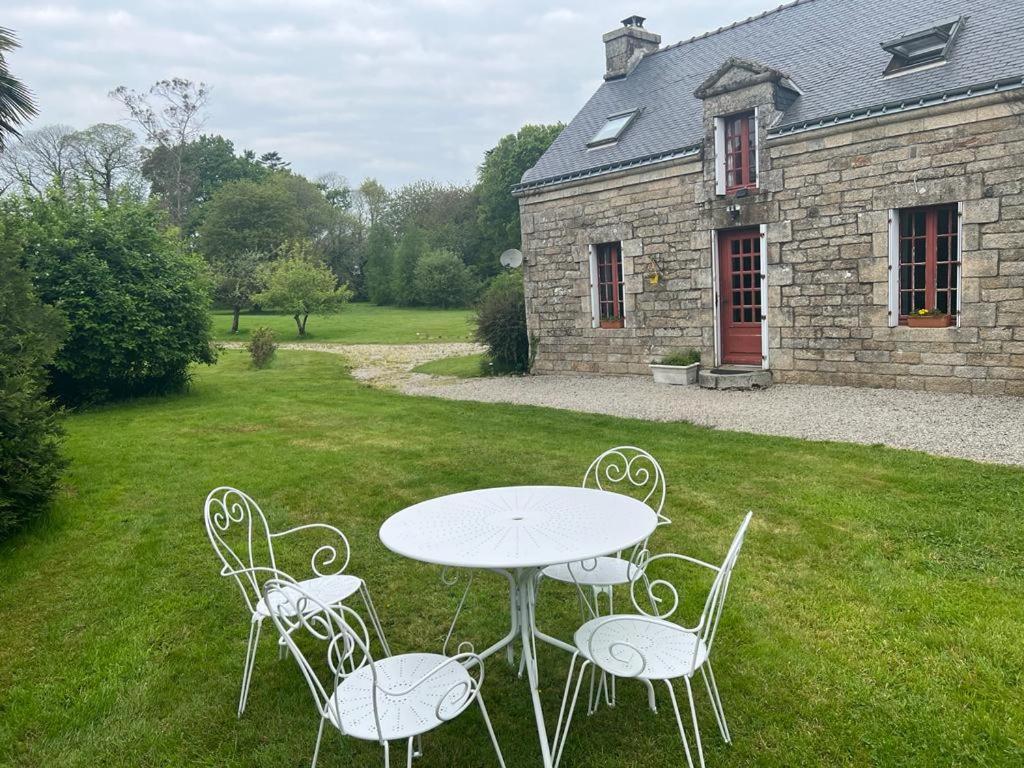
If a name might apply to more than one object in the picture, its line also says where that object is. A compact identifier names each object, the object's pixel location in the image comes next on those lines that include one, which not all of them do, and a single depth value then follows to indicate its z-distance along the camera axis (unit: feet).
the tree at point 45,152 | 118.52
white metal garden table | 8.50
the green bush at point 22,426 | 16.19
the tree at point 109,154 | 126.46
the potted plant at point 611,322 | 42.52
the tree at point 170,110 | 119.55
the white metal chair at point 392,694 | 7.49
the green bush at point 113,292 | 33.78
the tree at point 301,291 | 82.89
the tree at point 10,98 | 30.37
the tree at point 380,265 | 135.64
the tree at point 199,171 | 138.00
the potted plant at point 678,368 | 38.01
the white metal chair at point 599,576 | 9.98
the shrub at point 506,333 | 47.78
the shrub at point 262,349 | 54.44
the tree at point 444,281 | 121.70
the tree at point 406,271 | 128.16
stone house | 29.17
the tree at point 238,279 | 92.79
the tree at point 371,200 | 169.27
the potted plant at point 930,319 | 30.50
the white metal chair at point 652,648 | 8.34
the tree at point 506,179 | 122.52
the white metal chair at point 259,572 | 10.36
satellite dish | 53.36
